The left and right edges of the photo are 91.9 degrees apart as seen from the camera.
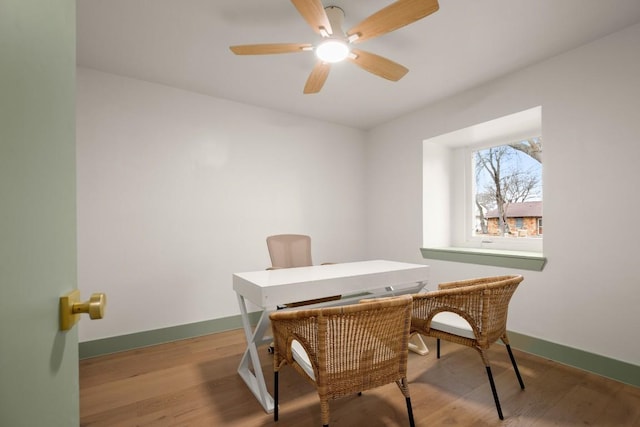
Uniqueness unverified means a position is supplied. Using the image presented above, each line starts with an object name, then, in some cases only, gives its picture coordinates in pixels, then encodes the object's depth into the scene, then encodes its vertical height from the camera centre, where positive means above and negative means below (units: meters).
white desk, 1.78 -0.46
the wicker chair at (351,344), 1.31 -0.58
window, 2.97 +0.27
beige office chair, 2.77 -0.34
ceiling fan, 1.48 +0.98
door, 0.38 +0.01
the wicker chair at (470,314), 1.71 -0.59
